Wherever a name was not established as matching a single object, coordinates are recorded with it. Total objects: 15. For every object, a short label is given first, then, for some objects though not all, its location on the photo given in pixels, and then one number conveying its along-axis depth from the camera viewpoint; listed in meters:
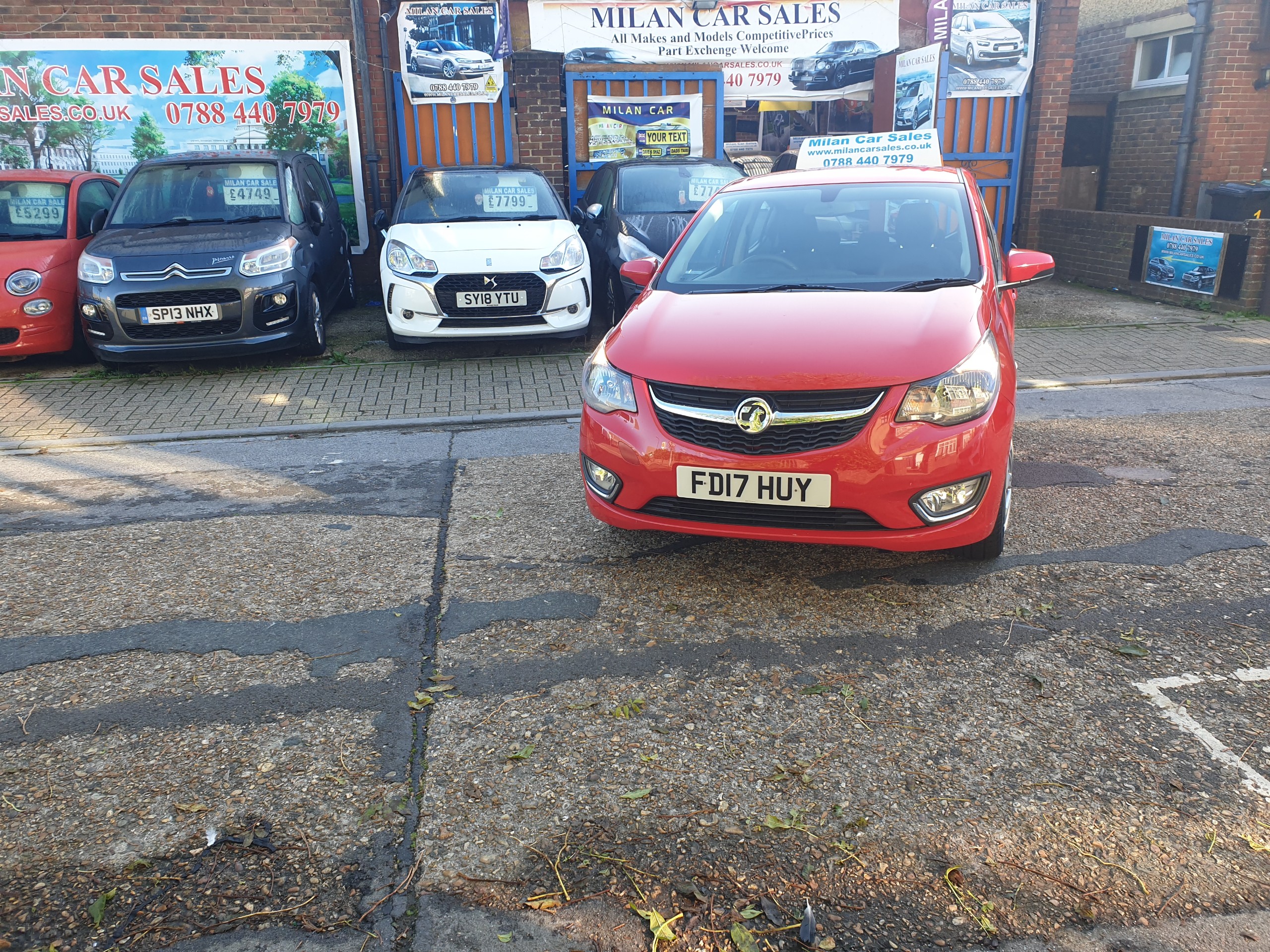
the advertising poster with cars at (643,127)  12.88
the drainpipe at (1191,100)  13.36
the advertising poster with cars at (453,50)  12.29
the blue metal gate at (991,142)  13.27
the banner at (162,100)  11.84
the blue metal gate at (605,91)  12.76
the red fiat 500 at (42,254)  8.38
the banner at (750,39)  12.80
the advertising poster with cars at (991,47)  13.05
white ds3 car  8.21
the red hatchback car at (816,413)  3.57
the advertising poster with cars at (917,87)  12.95
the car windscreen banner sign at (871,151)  7.89
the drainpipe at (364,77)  11.99
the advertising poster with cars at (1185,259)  10.76
